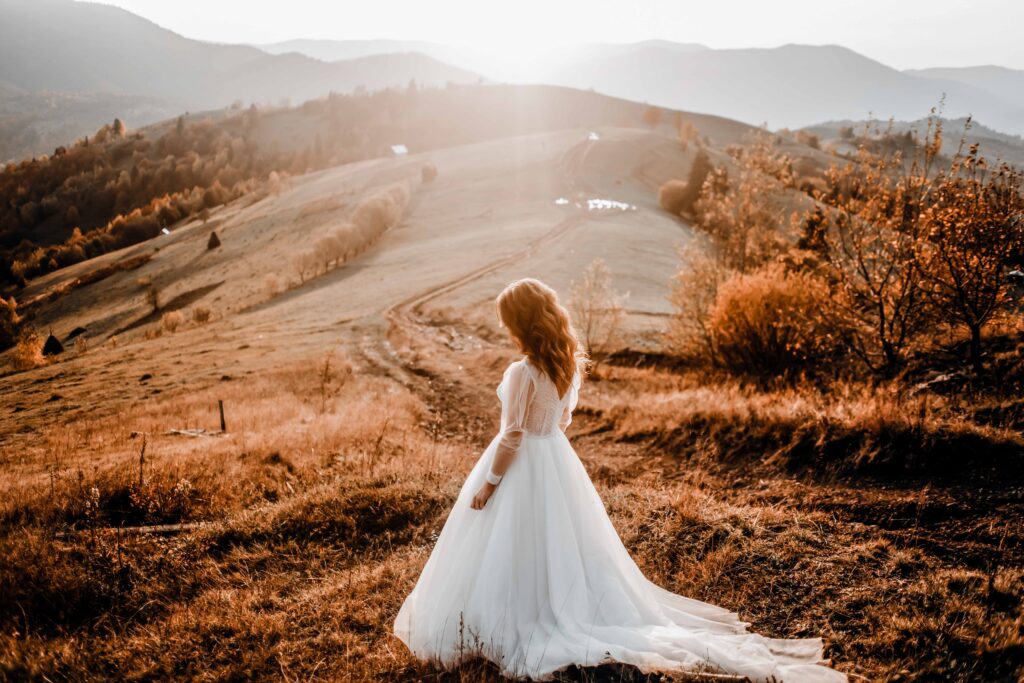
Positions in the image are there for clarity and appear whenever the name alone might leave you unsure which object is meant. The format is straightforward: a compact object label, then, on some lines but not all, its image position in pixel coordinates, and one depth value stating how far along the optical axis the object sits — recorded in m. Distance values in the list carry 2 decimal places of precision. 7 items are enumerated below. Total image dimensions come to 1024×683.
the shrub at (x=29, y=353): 22.53
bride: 4.23
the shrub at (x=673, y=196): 74.00
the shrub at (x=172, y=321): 40.02
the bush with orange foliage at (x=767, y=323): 15.45
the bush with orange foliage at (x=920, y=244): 9.48
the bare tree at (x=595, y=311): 24.08
